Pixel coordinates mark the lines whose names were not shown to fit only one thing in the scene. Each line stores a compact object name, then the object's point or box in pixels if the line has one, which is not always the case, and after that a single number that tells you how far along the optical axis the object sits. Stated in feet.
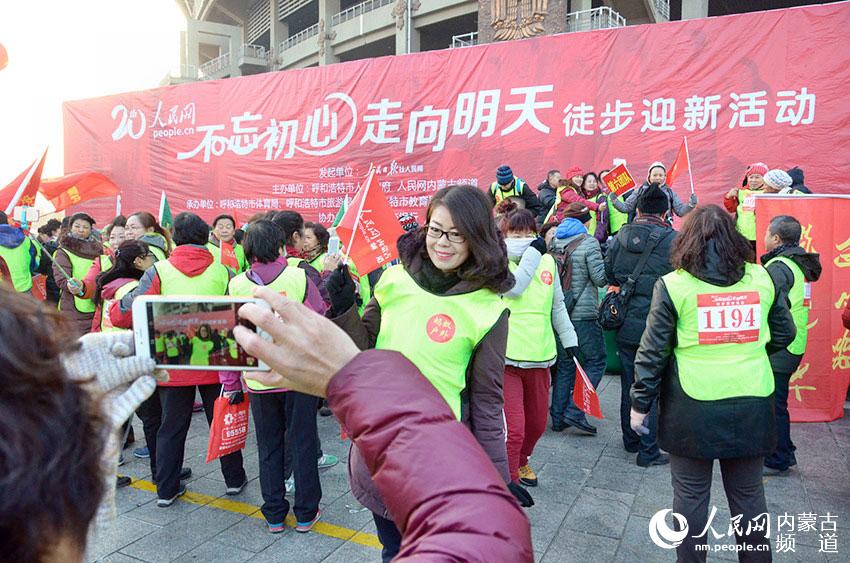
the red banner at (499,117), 21.86
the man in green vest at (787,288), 12.57
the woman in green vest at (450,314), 7.07
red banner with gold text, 15.16
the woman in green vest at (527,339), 11.99
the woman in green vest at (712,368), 8.31
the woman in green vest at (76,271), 16.16
